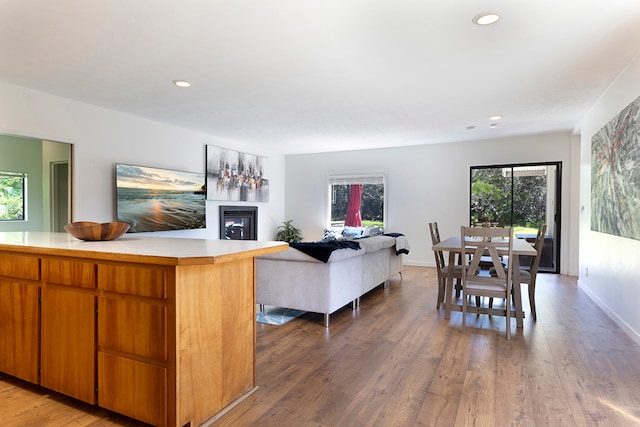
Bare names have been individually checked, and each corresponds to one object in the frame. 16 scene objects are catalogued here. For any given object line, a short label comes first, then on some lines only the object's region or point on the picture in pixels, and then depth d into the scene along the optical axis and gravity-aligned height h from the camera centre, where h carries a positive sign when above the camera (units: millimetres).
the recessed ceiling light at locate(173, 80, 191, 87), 3750 +1290
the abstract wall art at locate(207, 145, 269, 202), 6574 +624
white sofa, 3523 -718
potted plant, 8328 -560
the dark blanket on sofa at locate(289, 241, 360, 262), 3453 -375
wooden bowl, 2285 -145
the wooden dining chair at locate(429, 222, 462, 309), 3998 -684
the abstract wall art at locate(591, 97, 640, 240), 3047 +342
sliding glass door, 6652 +209
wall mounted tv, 5008 +141
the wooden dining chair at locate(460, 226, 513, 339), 3250 -601
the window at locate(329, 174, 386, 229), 7816 +197
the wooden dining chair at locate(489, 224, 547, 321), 3711 -665
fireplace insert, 6864 -277
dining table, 3421 -697
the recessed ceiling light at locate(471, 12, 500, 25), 2434 +1295
